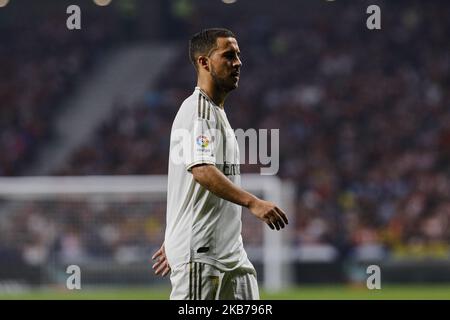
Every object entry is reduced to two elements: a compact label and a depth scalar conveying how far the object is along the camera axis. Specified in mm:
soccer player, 11016
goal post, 35094
